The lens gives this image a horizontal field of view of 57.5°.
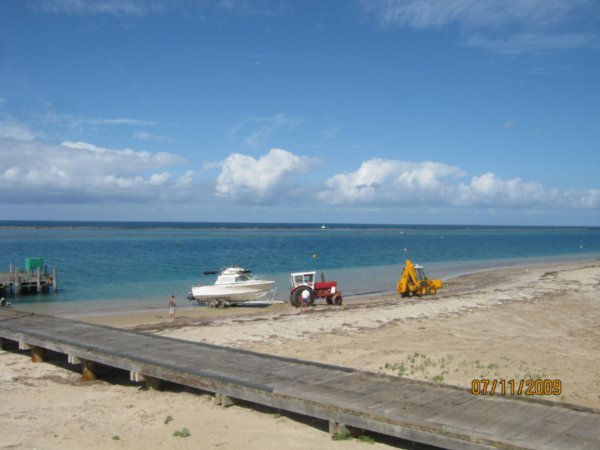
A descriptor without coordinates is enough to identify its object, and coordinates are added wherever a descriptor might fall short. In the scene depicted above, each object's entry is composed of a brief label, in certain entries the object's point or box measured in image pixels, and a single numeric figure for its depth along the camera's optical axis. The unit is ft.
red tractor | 87.40
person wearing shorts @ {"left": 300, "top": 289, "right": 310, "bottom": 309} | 85.20
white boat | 92.94
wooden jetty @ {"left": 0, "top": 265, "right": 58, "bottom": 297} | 115.03
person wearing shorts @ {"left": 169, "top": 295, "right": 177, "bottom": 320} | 79.51
